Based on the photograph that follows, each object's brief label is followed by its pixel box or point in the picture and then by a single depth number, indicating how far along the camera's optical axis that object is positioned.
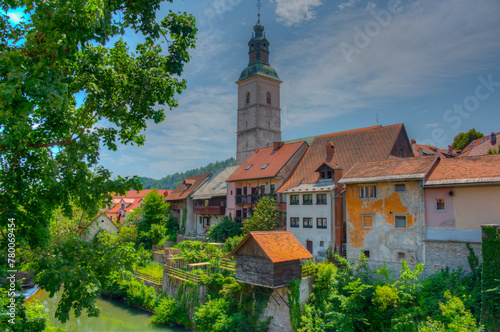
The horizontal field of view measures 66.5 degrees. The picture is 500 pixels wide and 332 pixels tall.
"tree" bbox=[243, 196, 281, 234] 31.83
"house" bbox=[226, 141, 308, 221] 36.28
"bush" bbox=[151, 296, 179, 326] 28.73
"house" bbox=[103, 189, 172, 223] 61.72
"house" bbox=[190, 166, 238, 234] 42.94
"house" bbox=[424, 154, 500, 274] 20.98
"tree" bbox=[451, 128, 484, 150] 57.88
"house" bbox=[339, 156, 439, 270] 23.14
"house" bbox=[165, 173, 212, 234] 48.25
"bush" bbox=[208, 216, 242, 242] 37.03
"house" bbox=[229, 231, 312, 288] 22.72
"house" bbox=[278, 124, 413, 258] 28.11
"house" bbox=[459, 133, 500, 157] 43.50
